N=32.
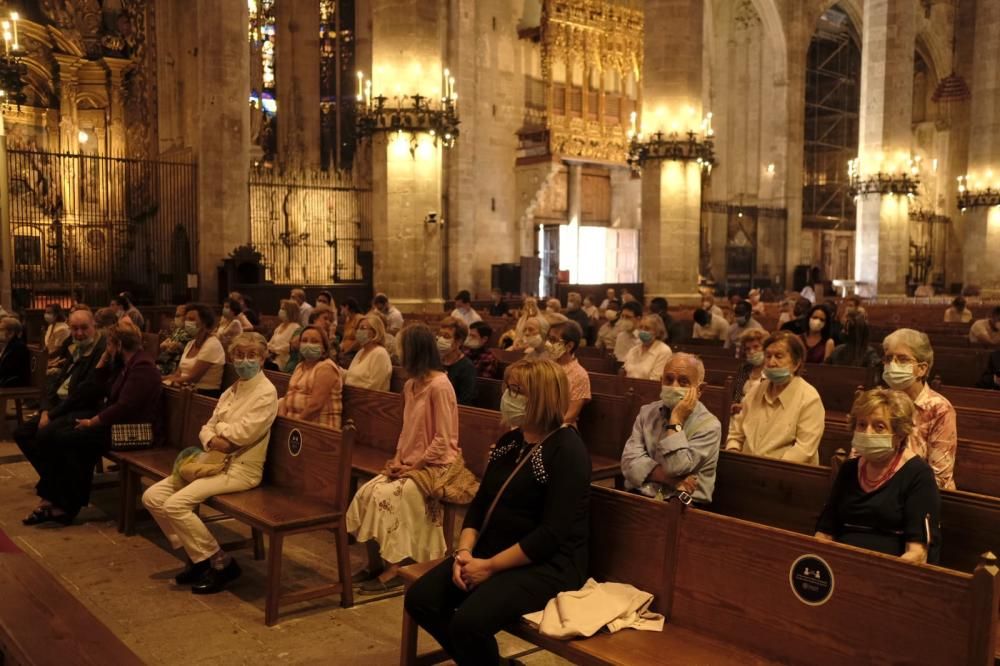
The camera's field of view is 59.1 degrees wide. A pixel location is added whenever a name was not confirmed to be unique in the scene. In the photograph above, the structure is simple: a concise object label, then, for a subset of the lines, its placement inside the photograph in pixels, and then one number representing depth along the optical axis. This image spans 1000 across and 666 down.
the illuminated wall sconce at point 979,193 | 28.03
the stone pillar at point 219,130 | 18.59
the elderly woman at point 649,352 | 7.86
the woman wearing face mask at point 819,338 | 8.34
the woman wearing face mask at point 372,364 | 7.11
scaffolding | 35.97
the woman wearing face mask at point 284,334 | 9.98
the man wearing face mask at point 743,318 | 10.30
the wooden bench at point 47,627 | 2.84
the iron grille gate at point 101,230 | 19.44
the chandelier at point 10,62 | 11.48
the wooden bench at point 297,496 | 4.74
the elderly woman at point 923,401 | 4.50
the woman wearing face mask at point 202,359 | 7.86
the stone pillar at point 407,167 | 14.96
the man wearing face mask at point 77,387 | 6.88
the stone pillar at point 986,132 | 27.94
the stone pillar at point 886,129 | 23.70
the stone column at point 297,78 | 24.47
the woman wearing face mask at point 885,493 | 3.37
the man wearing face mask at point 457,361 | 6.93
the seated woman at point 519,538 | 3.43
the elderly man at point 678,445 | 4.26
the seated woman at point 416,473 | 4.86
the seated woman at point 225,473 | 5.23
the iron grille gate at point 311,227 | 20.94
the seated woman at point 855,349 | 8.20
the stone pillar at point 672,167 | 17.75
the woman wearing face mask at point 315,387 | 6.26
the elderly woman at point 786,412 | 4.84
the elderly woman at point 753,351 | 6.39
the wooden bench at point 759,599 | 2.63
